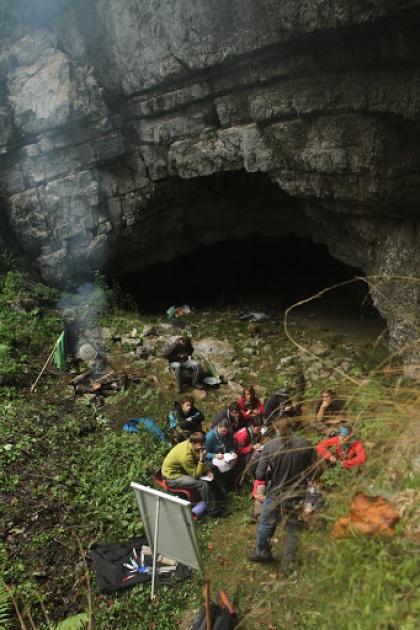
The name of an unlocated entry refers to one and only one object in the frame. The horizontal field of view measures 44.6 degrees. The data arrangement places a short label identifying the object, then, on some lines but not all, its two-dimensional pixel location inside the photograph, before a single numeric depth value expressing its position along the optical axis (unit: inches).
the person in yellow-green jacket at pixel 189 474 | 210.5
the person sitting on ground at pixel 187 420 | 251.6
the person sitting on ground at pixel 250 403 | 254.5
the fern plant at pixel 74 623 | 165.6
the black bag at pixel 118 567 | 185.0
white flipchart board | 154.5
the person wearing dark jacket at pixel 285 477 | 152.5
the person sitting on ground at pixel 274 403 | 236.9
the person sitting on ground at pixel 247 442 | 227.1
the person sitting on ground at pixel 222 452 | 217.0
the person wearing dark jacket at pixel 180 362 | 304.5
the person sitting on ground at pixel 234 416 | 237.9
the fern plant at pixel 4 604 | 169.7
